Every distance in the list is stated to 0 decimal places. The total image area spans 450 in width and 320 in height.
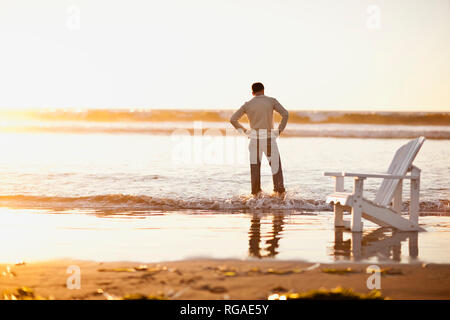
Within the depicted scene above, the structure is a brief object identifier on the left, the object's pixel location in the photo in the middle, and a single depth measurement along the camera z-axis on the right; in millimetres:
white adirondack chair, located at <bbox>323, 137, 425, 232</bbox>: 8008
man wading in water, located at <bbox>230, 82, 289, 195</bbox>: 10711
